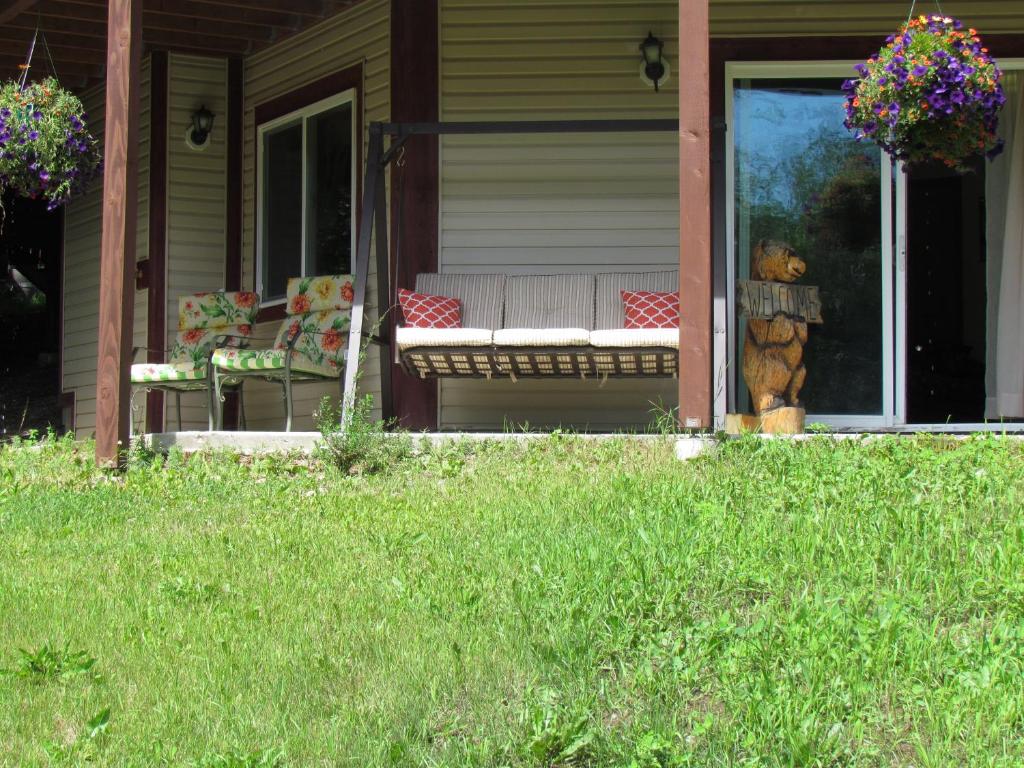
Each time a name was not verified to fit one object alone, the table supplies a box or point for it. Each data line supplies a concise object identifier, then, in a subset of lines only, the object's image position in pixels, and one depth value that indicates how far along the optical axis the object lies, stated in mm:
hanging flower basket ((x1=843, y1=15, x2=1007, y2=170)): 5480
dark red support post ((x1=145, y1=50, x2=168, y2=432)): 9195
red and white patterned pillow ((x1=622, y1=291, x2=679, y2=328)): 7332
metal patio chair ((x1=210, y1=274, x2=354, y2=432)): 7453
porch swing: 6504
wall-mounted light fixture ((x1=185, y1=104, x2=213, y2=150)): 9188
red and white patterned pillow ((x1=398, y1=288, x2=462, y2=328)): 7359
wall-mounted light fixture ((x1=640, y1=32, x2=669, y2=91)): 7734
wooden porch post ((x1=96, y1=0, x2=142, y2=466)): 6117
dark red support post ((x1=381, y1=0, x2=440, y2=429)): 7816
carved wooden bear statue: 6973
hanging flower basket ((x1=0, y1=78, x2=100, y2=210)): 6715
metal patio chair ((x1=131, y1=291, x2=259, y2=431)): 8641
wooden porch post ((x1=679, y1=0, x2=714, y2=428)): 5281
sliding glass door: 7410
